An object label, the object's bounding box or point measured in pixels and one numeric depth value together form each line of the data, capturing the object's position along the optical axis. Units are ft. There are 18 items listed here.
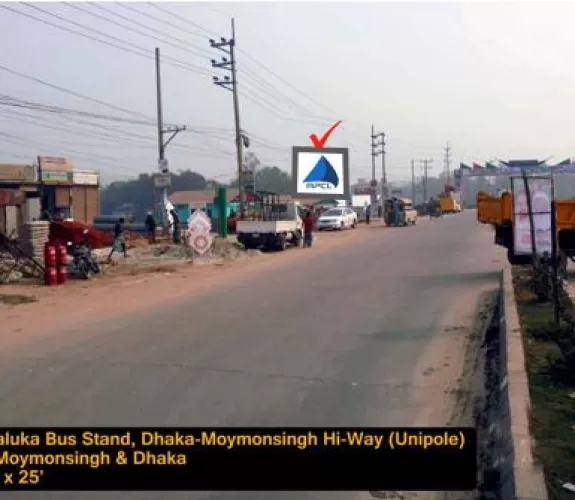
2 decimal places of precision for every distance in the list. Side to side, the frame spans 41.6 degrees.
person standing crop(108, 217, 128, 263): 79.41
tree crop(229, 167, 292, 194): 398.83
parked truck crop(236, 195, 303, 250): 100.22
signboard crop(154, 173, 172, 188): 102.94
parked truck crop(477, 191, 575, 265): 54.85
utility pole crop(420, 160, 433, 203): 402.23
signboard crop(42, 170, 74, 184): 152.76
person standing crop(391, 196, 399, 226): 178.81
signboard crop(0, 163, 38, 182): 140.58
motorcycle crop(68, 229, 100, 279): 63.21
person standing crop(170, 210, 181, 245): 100.12
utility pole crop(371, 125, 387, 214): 265.67
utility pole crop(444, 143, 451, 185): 441.68
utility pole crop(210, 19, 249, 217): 123.65
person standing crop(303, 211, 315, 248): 106.11
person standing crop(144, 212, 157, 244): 104.06
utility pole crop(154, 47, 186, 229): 103.35
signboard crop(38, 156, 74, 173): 152.86
